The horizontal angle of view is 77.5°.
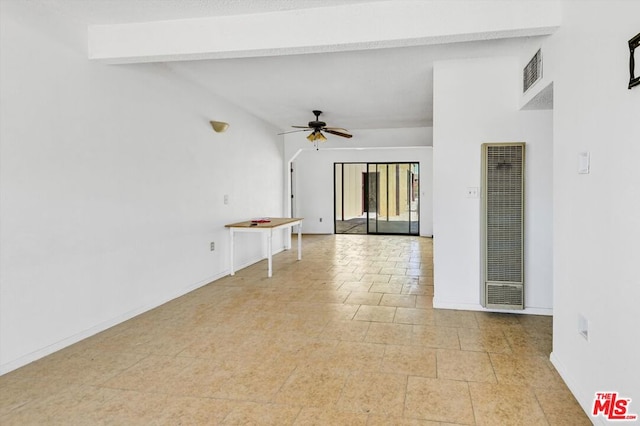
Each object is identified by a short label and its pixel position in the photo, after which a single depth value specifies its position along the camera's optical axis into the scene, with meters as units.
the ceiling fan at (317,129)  6.03
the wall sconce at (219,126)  4.96
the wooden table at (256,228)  5.22
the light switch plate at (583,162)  2.02
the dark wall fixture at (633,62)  1.54
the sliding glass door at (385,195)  10.30
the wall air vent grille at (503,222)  3.50
